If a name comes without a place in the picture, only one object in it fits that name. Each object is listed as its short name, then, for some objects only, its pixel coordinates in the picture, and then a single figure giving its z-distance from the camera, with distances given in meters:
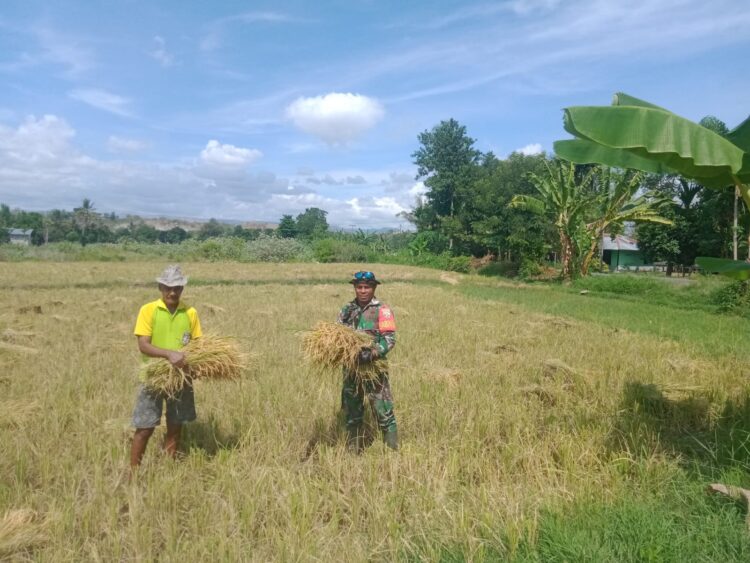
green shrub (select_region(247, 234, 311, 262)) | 40.91
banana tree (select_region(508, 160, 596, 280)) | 22.25
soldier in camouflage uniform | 4.02
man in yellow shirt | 3.68
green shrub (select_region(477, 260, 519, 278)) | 30.25
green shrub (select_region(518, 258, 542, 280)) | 26.42
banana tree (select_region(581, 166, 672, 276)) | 21.38
